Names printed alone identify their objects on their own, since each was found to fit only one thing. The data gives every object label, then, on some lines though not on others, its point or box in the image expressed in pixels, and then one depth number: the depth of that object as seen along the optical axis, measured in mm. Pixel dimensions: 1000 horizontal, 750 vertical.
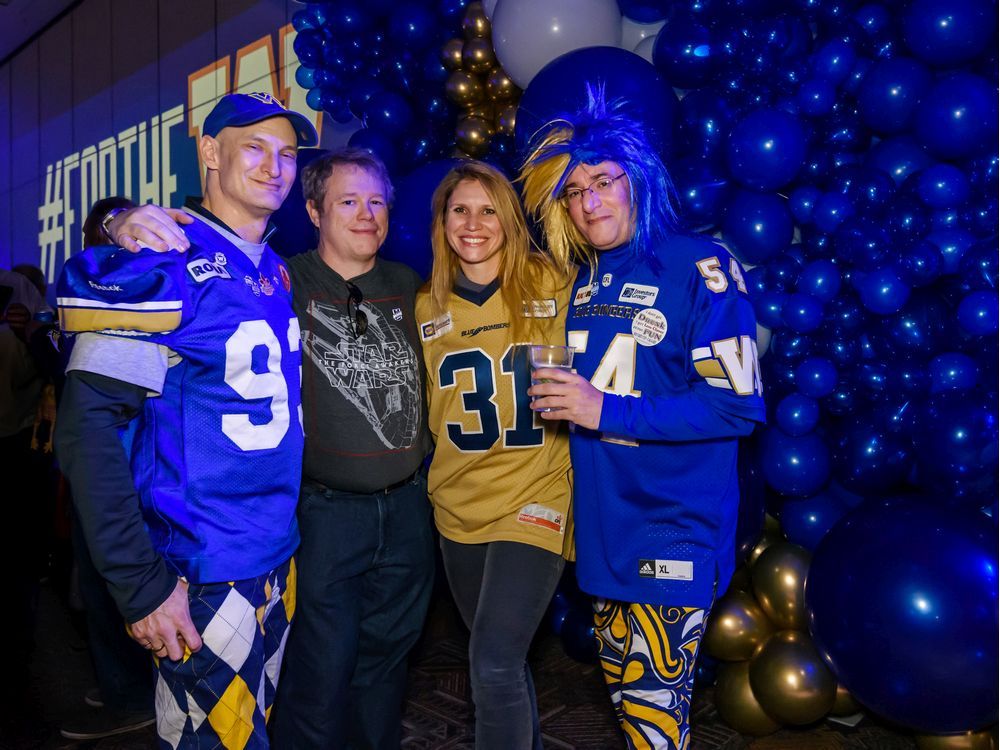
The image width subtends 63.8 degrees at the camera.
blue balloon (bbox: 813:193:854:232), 2574
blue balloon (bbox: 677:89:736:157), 2830
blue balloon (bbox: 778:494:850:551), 2797
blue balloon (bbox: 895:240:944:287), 2363
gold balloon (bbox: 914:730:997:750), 2371
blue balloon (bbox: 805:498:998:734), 2084
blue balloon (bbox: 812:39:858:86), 2629
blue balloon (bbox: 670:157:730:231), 2805
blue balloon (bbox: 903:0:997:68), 2324
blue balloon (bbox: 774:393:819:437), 2658
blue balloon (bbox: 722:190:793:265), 2734
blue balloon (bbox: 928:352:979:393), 2326
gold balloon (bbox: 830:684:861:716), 2688
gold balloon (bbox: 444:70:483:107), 3566
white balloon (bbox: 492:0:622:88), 3090
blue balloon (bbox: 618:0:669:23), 3146
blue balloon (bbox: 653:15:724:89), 2857
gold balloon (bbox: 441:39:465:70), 3570
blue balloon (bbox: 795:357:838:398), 2613
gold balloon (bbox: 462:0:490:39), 3520
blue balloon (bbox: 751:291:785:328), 2680
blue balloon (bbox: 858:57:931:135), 2484
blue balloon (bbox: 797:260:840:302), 2604
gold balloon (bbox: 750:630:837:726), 2588
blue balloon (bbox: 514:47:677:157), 2742
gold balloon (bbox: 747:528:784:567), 2977
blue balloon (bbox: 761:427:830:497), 2701
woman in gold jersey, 2023
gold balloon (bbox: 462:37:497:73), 3490
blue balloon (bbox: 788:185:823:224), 2717
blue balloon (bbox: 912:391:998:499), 2193
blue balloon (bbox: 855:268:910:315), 2406
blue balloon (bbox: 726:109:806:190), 2613
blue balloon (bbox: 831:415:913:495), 2527
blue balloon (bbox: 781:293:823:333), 2598
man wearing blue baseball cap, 1528
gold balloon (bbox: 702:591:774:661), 2768
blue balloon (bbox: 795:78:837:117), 2656
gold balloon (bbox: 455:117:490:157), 3549
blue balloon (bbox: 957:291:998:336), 2205
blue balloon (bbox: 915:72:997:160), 2285
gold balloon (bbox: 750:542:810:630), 2727
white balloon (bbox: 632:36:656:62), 3193
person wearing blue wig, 1856
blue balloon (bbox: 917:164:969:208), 2340
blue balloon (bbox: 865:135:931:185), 2527
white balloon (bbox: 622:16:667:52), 3289
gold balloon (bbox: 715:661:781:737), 2738
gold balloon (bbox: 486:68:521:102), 3547
